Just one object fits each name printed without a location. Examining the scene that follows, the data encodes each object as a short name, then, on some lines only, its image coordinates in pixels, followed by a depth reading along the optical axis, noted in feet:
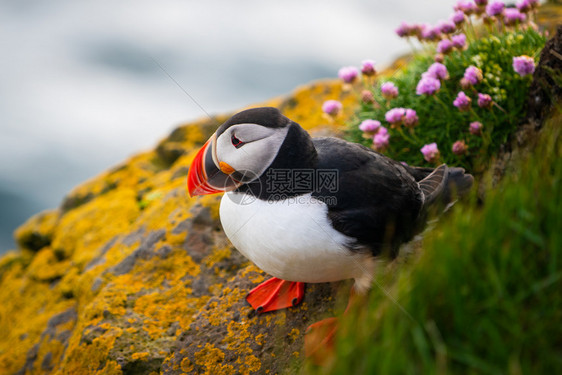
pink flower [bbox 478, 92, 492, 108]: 13.04
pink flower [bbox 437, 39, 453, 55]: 14.90
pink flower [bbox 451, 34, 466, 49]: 14.88
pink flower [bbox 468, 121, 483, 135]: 13.34
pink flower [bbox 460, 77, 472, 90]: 13.75
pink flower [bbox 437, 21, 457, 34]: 15.92
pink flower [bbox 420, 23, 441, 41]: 16.58
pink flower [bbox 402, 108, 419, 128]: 13.71
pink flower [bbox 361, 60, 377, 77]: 15.88
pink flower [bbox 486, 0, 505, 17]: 15.46
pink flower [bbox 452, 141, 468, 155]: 13.43
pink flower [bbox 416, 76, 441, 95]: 13.73
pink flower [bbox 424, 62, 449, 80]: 14.16
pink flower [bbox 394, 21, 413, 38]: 17.34
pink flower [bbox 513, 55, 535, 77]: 12.75
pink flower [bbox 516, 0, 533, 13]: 15.34
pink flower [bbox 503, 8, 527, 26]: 15.31
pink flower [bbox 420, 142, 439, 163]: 13.44
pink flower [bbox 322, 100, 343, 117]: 15.60
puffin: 8.99
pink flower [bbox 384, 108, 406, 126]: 13.74
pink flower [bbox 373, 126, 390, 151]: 14.37
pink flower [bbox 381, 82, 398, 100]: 14.71
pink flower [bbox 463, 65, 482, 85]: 13.65
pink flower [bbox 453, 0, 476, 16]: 15.92
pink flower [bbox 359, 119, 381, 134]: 14.46
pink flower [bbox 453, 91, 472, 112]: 13.19
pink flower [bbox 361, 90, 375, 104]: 15.87
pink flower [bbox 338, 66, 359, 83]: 16.25
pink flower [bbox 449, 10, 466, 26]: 15.85
